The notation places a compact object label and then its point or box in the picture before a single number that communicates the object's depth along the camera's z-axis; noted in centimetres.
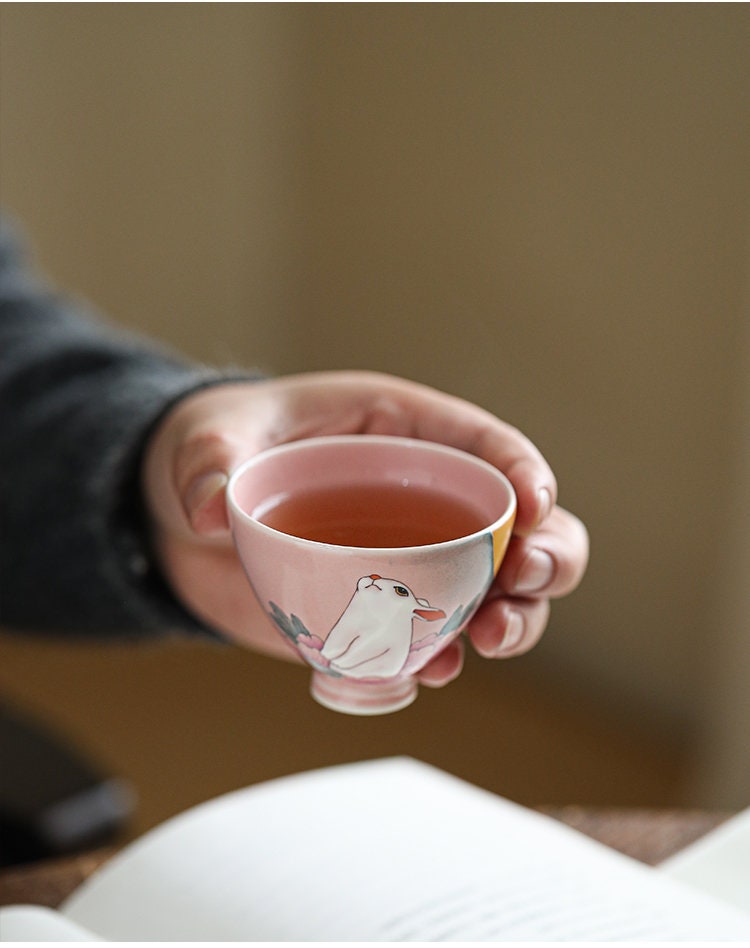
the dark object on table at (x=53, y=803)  96
